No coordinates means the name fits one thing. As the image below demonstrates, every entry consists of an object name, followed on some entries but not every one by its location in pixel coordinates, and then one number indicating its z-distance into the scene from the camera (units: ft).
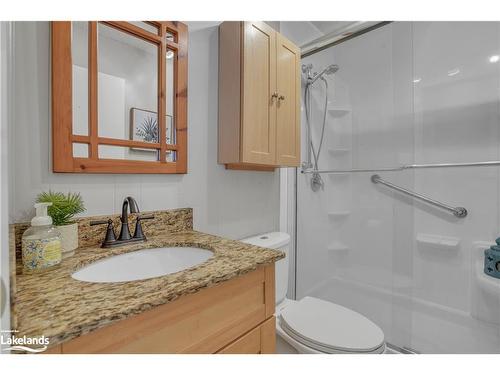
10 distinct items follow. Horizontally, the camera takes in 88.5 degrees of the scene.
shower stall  4.99
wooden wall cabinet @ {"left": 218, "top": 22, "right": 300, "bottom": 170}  3.74
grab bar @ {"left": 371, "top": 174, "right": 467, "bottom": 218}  5.19
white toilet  3.03
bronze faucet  2.73
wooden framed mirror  2.59
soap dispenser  1.97
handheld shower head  5.91
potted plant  2.33
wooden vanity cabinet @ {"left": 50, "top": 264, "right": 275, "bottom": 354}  1.50
